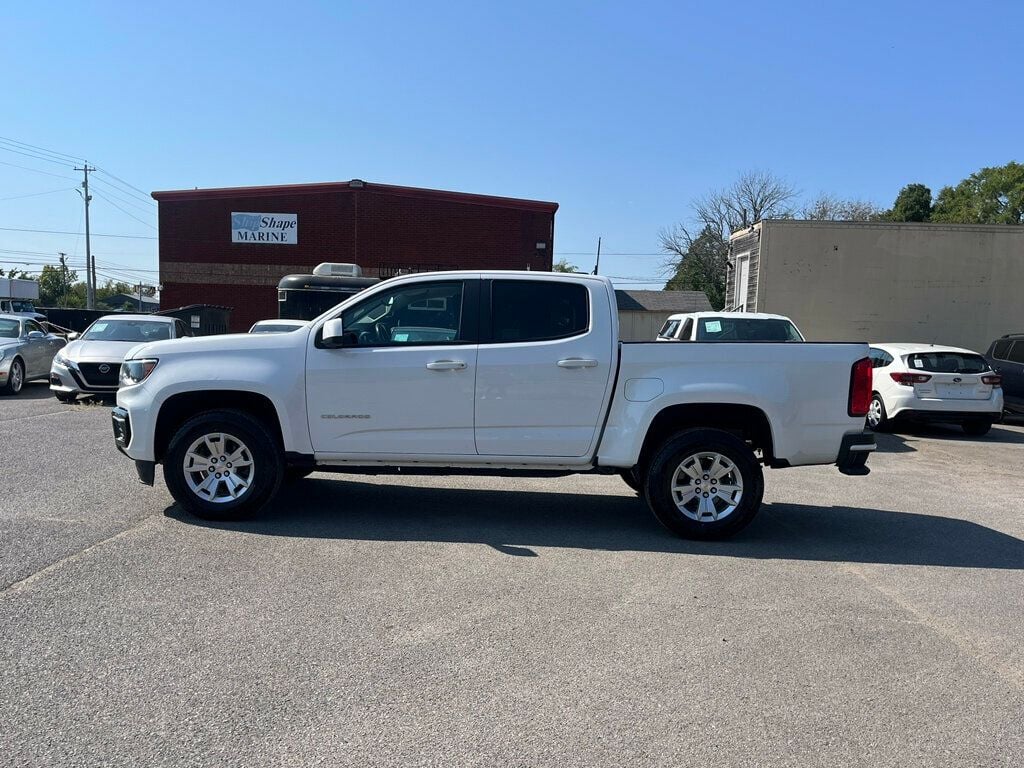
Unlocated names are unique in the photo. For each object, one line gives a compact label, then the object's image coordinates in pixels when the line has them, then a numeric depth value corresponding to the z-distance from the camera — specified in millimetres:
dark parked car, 14461
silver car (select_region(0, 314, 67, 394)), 14703
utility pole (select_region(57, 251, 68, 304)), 85506
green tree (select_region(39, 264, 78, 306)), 84000
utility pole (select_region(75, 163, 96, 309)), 56094
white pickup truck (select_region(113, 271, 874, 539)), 6043
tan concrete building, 17734
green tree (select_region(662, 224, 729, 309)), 56688
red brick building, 30391
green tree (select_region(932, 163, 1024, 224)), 54250
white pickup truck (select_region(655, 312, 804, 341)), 12383
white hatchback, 12312
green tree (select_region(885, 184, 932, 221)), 54075
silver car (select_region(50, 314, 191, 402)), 13141
